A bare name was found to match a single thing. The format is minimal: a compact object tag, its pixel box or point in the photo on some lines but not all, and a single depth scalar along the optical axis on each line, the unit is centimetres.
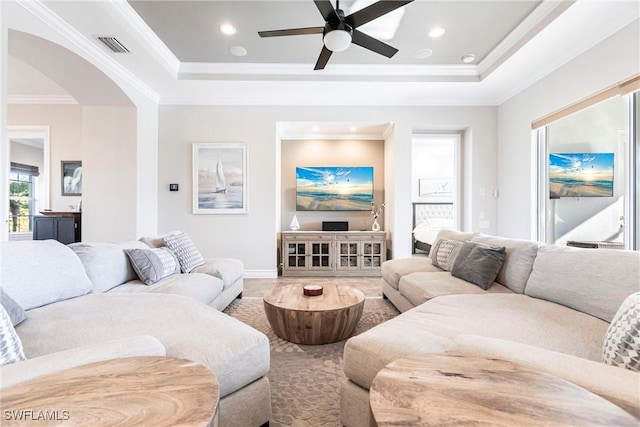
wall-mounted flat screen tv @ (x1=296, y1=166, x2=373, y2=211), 516
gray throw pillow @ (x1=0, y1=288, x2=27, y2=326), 140
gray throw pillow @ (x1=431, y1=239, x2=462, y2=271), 280
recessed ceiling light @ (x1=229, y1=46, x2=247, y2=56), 329
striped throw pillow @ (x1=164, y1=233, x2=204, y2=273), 284
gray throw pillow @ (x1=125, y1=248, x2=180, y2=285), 238
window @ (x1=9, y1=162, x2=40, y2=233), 515
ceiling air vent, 283
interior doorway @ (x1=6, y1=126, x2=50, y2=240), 514
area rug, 148
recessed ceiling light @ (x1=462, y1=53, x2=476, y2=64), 345
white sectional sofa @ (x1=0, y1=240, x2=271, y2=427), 111
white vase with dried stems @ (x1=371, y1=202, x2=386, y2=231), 518
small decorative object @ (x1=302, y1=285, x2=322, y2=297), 241
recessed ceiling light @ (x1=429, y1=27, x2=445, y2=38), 294
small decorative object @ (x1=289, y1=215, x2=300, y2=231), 500
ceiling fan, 201
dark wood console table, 394
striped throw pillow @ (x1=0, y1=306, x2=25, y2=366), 99
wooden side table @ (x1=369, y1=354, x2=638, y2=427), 63
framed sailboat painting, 438
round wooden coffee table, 208
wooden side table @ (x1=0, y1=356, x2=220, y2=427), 63
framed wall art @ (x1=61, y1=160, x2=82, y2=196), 465
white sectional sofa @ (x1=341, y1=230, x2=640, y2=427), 91
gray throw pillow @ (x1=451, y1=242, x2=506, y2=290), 230
